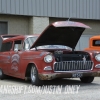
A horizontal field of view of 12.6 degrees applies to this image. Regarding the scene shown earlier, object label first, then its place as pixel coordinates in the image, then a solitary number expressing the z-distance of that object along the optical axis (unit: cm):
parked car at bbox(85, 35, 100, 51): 1971
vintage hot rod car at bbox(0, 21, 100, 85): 1323
